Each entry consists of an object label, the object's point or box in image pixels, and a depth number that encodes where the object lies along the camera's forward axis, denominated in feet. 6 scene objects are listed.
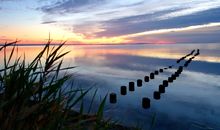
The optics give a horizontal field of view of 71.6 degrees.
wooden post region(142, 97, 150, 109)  22.59
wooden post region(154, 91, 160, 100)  26.03
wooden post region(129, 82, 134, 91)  28.38
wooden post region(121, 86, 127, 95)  26.74
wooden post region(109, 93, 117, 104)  22.49
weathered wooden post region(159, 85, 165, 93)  28.02
